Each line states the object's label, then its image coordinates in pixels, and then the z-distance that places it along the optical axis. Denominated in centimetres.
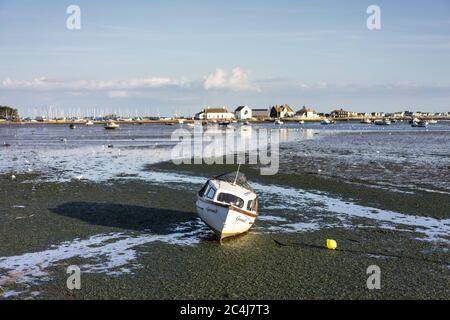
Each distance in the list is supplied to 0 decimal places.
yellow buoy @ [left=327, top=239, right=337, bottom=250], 1828
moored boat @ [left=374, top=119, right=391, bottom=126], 18831
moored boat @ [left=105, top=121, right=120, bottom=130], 14412
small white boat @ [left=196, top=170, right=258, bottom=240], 1902
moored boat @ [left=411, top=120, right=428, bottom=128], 16069
